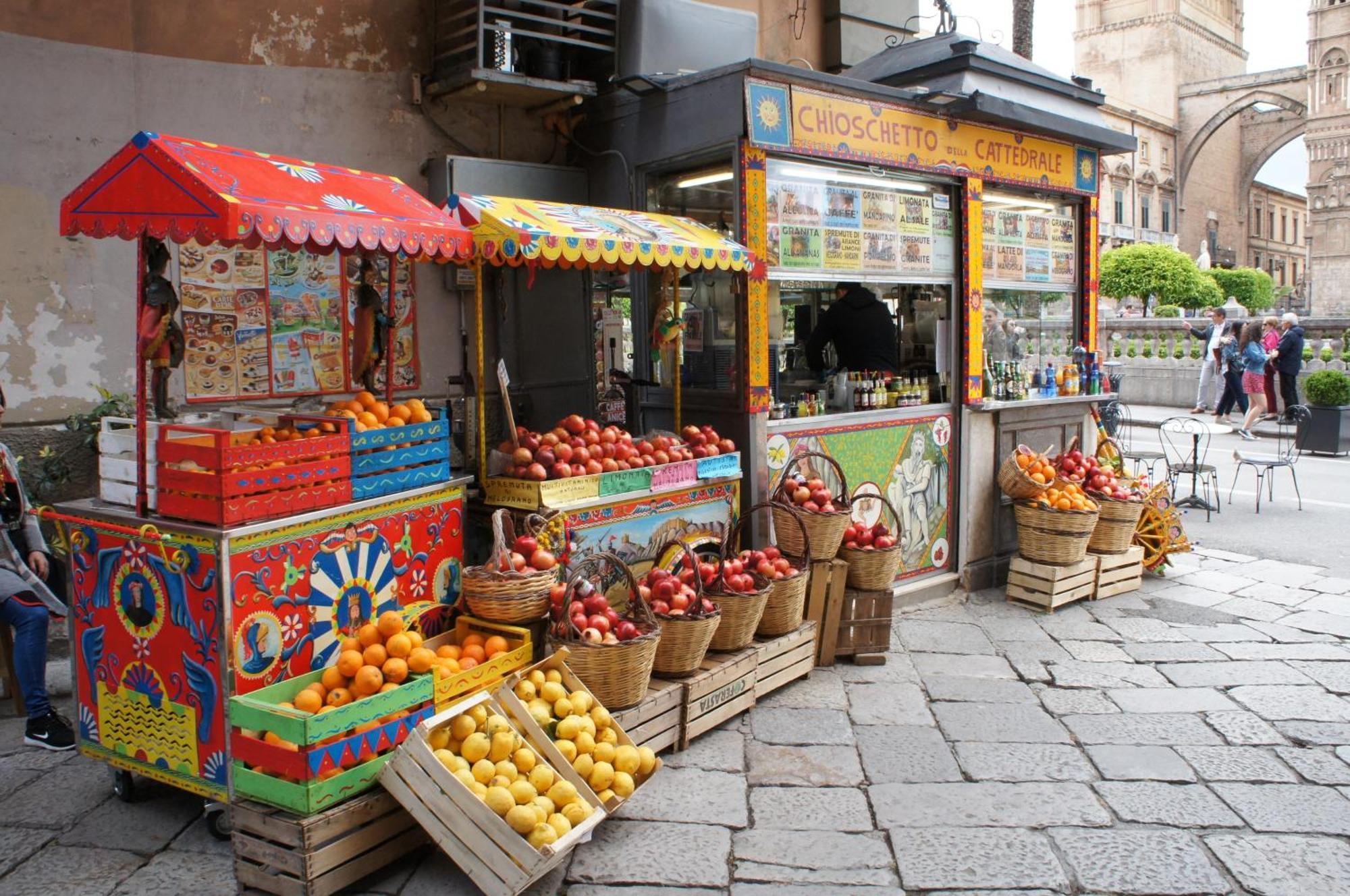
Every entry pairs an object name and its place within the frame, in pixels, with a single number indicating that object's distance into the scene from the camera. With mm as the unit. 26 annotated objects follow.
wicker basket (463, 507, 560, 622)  4273
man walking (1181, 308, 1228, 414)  17859
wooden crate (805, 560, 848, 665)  5562
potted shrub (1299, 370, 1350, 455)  13586
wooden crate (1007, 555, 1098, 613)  6762
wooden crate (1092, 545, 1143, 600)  7121
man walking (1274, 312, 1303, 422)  15523
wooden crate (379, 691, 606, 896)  3264
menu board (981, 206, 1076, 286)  7680
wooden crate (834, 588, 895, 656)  5715
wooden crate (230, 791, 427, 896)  3236
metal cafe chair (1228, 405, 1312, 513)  10125
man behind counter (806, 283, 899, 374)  7391
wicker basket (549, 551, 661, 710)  4102
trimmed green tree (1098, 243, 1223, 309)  37000
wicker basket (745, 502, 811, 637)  5145
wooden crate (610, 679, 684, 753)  4223
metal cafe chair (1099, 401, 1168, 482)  9664
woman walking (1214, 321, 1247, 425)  16656
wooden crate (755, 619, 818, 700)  5086
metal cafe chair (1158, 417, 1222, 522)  9633
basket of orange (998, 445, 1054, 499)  6977
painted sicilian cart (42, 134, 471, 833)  3510
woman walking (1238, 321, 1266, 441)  15492
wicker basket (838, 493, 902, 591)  5664
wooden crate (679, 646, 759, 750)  4539
